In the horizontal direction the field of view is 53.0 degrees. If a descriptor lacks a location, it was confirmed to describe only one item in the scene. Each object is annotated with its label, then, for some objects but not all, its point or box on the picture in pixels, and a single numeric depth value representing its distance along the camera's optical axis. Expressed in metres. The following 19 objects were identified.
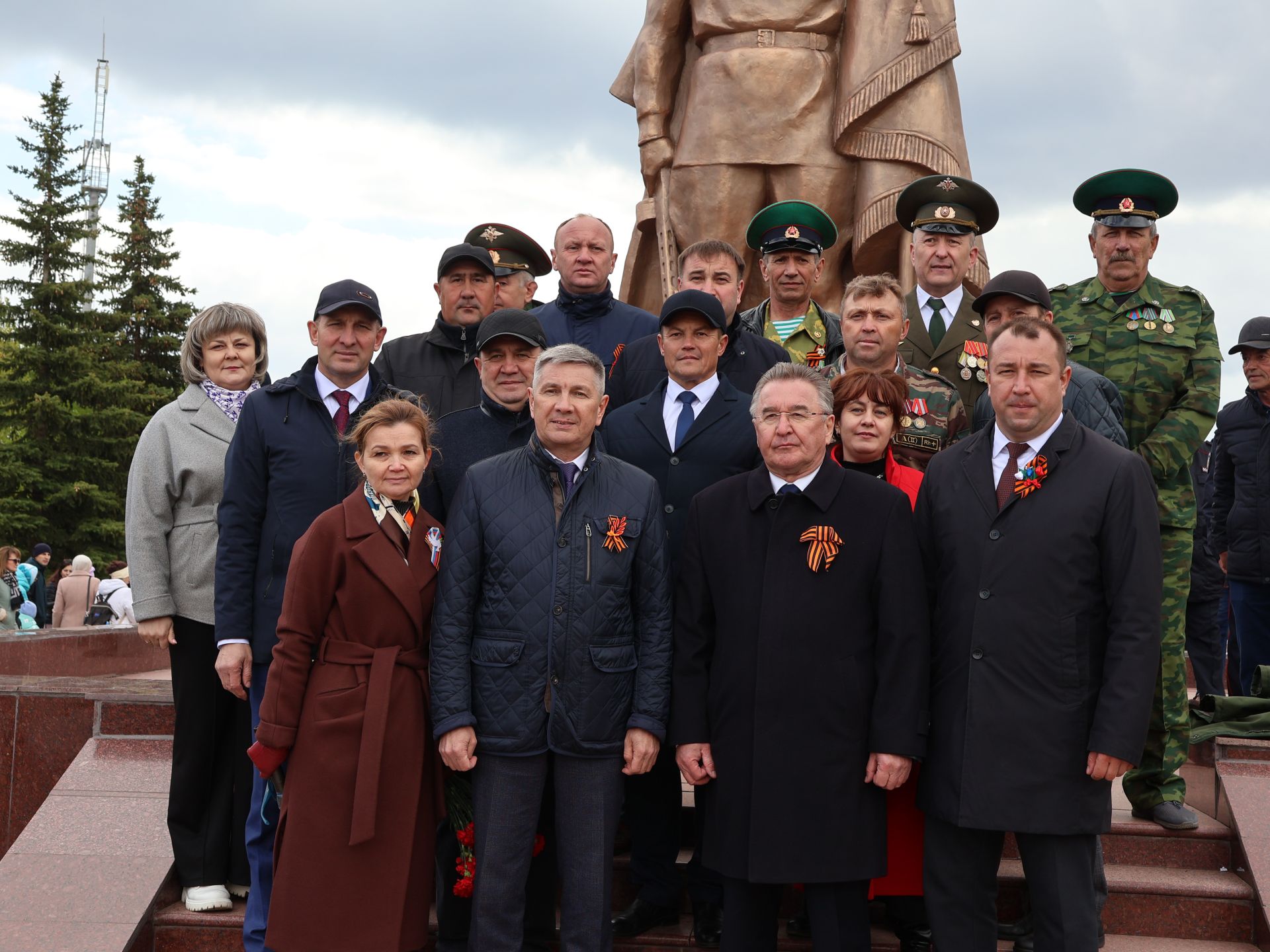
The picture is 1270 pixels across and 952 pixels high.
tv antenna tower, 45.59
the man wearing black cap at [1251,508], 6.29
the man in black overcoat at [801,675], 3.54
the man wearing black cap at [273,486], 3.97
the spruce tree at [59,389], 26.41
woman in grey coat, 4.22
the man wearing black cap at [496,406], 4.20
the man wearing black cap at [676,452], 4.11
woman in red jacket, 3.94
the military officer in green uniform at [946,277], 4.75
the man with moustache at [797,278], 5.05
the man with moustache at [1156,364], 4.53
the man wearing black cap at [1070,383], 4.20
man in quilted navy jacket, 3.62
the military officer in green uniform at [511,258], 6.00
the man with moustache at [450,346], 4.93
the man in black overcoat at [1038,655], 3.38
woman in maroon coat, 3.62
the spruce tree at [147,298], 30.69
